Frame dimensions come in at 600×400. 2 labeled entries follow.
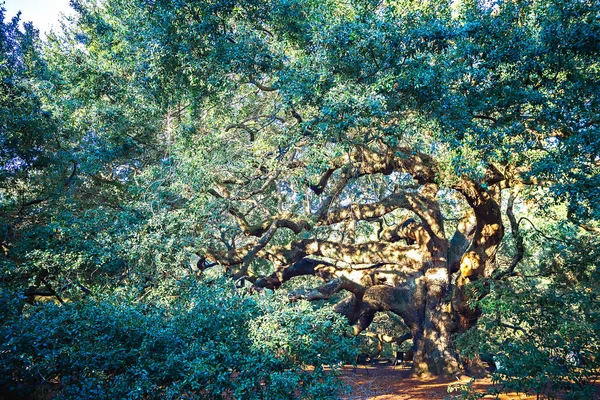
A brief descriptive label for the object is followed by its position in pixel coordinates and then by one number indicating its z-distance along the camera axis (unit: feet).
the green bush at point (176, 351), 13.50
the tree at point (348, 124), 18.98
